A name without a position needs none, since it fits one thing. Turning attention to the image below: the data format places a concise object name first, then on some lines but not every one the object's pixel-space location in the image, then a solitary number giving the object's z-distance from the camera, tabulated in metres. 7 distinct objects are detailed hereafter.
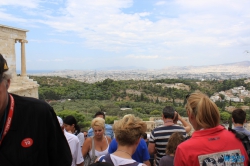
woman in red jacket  1.72
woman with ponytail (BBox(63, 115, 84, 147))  4.05
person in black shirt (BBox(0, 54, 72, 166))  1.25
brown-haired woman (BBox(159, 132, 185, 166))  2.61
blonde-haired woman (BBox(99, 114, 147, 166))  2.02
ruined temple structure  12.58
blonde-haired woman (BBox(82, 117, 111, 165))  3.36
